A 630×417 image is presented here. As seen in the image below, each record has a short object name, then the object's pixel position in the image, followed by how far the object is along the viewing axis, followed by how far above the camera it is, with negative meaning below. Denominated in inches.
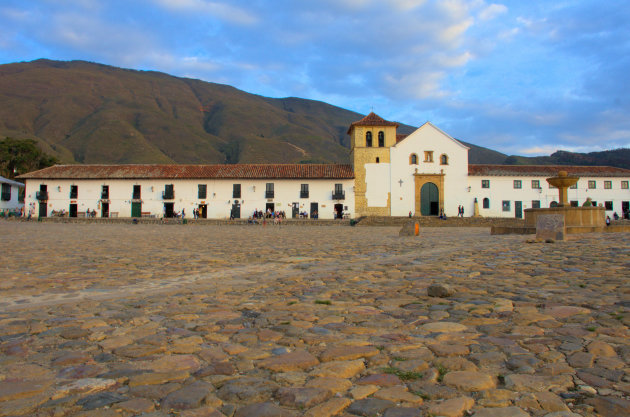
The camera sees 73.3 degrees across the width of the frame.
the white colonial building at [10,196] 1818.5 +114.6
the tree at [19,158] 2009.1 +303.5
